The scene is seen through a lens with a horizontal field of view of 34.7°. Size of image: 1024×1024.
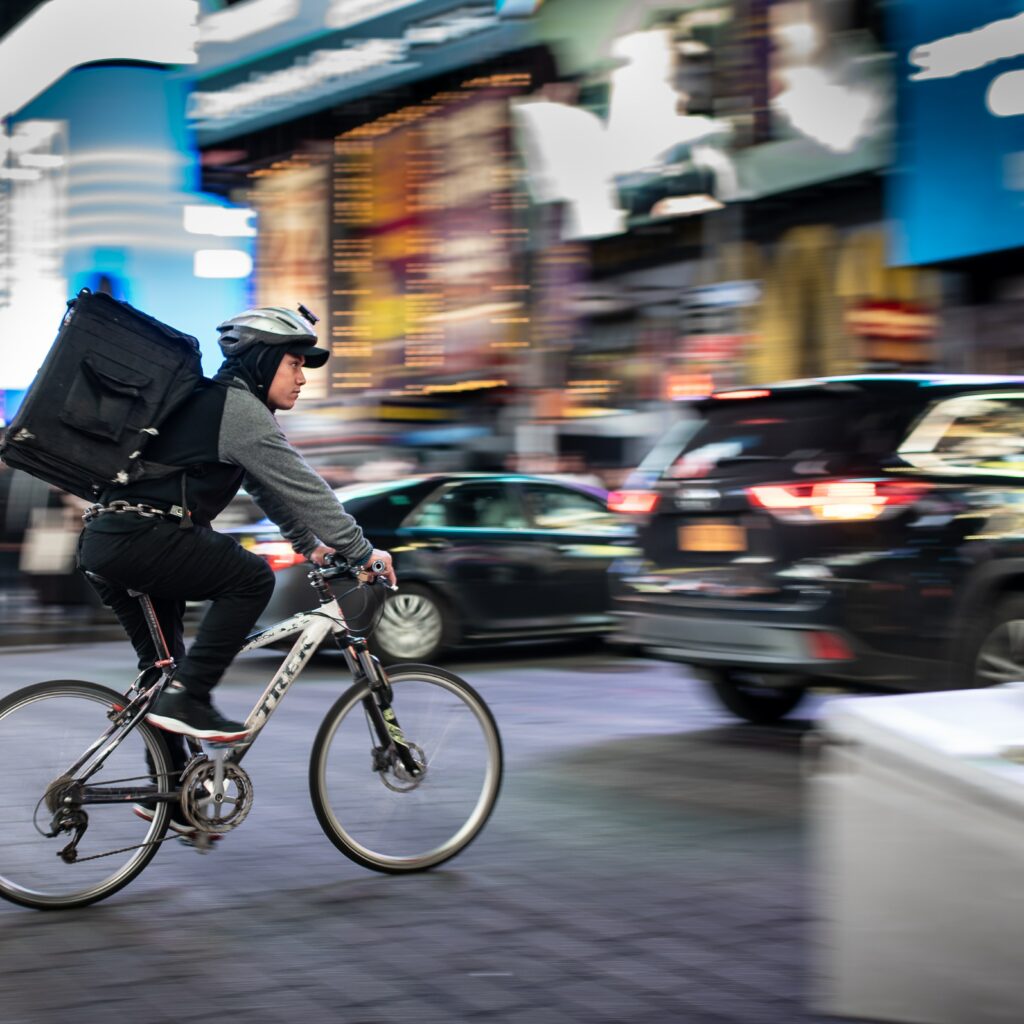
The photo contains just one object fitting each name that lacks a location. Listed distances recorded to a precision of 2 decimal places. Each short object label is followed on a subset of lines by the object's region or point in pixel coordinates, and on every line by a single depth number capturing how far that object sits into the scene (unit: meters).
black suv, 7.14
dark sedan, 11.66
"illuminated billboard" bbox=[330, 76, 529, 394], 30.89
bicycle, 4.94
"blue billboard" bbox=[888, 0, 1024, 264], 15.84
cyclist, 4.90
